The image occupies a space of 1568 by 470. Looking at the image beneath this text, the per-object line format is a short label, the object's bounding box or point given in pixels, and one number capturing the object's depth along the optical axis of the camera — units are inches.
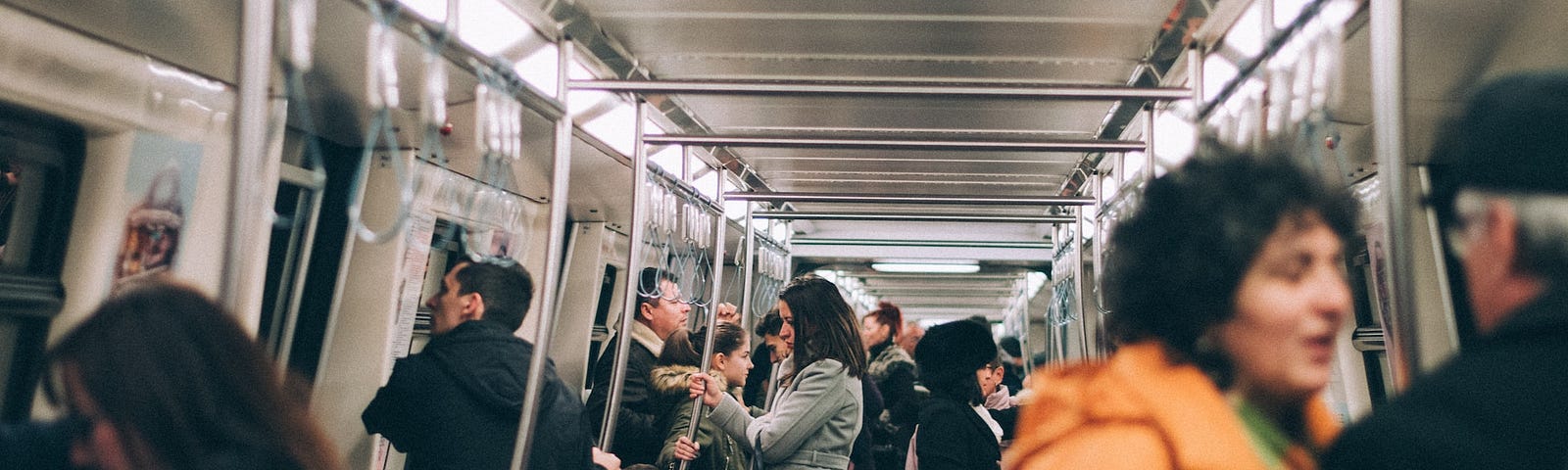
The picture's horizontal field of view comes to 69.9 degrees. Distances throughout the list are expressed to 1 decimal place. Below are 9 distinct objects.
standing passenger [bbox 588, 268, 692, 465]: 176.1
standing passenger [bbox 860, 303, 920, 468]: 213.0
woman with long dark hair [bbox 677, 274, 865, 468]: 145.5
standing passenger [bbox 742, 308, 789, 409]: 232.5
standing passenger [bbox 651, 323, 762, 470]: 178.7
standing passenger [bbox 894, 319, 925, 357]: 332.5
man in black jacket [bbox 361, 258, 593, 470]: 111.4
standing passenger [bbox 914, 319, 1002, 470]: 148.5
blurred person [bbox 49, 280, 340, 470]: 58.6
